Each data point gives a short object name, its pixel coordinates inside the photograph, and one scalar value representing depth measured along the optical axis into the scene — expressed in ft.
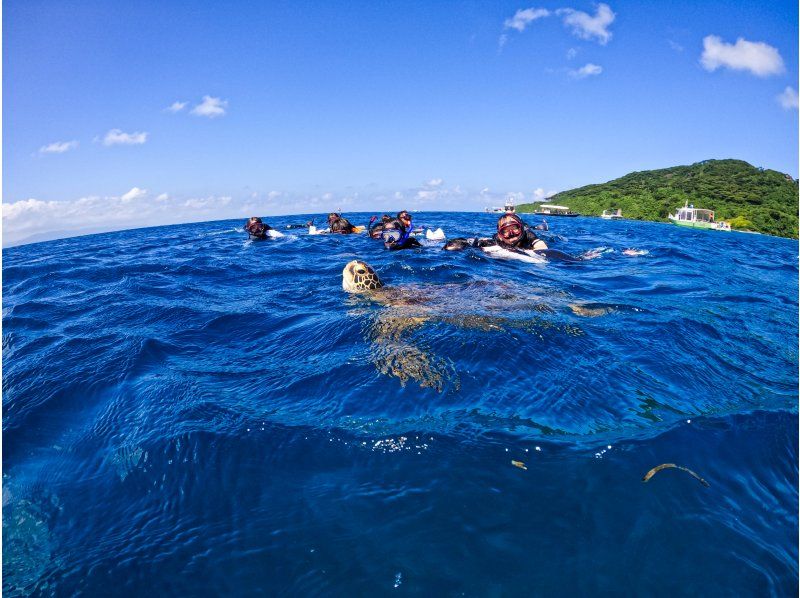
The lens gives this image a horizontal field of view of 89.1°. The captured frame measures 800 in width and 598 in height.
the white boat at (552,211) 306.31
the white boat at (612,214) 241.14
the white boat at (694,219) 160.34
